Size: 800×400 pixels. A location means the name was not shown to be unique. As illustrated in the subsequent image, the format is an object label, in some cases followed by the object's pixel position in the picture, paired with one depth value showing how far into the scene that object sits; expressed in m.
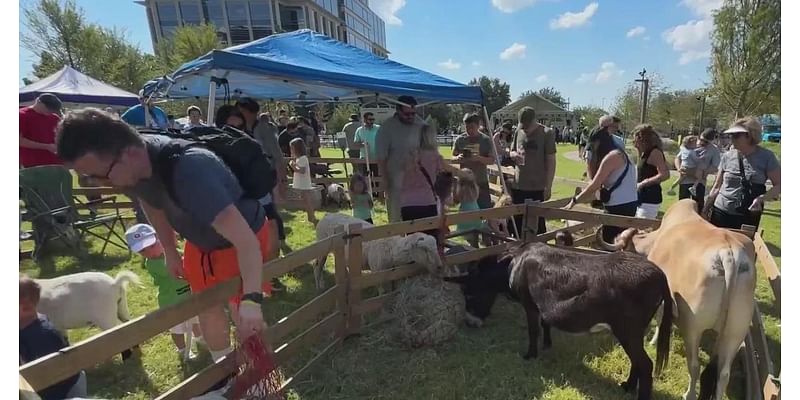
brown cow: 2.39
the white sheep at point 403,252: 3.94
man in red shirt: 5.80
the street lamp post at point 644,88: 33.34
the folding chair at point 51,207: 5.70
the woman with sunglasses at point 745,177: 3.79
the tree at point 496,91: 69.44
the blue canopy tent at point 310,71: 4.42
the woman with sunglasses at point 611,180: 4.12
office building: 53.75
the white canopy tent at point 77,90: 11.58
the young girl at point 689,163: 7.41
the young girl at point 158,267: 3.20
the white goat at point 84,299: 3.13
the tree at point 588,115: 57.44
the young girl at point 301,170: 7.96
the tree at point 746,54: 19.39
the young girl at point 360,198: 5.60
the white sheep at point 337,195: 9.61
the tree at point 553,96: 90.18
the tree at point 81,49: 23.59
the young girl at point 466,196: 5.48
